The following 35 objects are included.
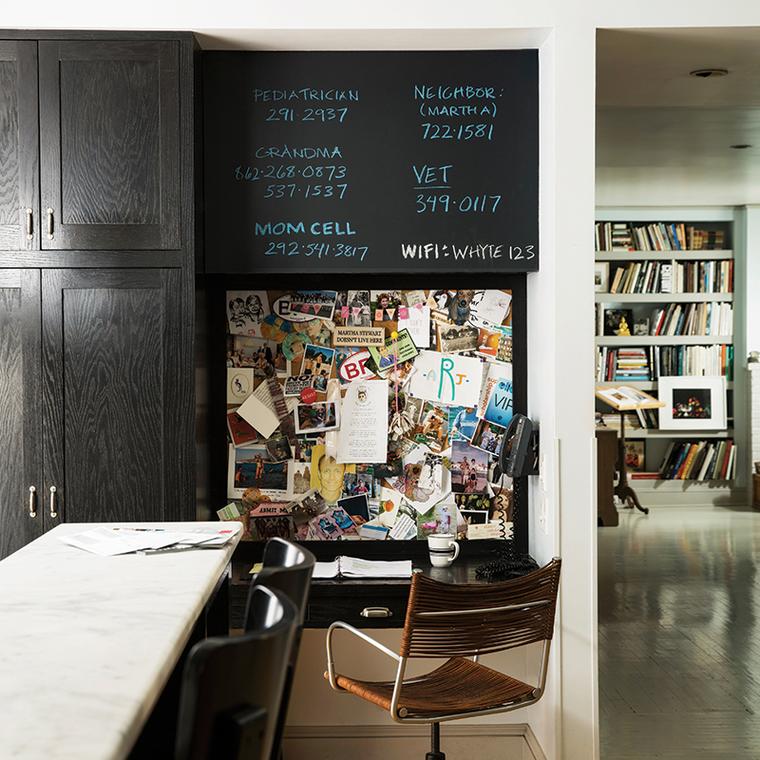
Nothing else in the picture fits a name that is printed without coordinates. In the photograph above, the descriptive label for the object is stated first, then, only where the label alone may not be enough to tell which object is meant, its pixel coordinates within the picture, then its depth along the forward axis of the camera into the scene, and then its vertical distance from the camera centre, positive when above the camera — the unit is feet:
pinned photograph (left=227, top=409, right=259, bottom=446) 11.75 -0.78
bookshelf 31.63 +2.20
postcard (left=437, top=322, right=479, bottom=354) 11.81 +0.33
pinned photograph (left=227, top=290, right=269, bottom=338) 11.77 +0.69
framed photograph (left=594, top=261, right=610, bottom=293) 31.50 +2.86
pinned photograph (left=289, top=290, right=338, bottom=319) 11.79 +0.76
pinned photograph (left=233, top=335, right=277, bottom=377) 11.77 +0.15
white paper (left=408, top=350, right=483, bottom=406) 11.82 -0.17
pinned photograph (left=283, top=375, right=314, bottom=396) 11.80 -0.23
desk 10.38 -2.56
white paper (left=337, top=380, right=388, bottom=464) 11.80 -0.73
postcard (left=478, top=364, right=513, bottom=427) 11.80 -0.37
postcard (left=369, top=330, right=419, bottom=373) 11.82 +0.16
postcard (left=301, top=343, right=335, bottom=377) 11.81 +0.07
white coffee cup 11.07 -2.15
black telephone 10.86 -0.99
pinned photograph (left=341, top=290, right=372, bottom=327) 11.82 +0.70
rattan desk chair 8.16 -2.41
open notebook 10.68 -2.32
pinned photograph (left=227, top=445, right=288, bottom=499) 11.75 -1.31
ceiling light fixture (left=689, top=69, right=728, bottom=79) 11.70 +3.57
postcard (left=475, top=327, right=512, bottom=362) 11.81 +0.25
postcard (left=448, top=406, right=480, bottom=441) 11.82 -0.68
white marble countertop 3.17 -1.24
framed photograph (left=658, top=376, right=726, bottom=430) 31.58 -1.19
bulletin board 11.78 -0.49
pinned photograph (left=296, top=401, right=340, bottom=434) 11.81 -0.62
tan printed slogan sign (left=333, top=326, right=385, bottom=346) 11.82 +0.34
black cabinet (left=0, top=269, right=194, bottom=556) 10.22 -0.38
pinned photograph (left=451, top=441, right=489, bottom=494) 11.82 -1.29
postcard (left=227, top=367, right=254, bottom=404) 11.76 -0.26
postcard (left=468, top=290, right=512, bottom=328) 11.81 +0.71
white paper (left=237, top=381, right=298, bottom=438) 11.76 -0.56
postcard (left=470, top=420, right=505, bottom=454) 11.80 -0.89
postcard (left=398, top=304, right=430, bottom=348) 11.81 +0.51
